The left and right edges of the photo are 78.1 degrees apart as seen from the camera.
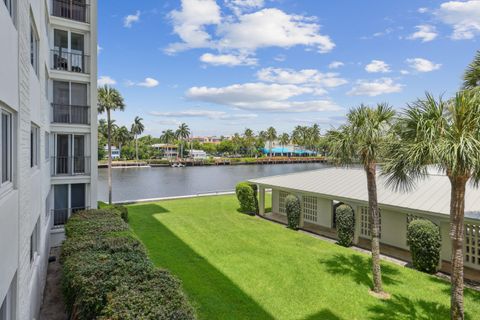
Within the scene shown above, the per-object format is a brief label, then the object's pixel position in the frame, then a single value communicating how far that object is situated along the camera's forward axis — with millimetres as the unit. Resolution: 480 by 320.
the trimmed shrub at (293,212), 17031
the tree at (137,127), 95350
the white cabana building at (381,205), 11453
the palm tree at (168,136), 115444
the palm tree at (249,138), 117012
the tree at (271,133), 114438
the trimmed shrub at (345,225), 14078
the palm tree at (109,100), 24016
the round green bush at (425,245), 10906
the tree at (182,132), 108375
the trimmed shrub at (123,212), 15802
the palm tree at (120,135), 85062
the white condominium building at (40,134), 4039
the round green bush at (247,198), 20984
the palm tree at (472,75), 9820
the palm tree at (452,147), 6270
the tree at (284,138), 125869
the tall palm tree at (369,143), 8914
